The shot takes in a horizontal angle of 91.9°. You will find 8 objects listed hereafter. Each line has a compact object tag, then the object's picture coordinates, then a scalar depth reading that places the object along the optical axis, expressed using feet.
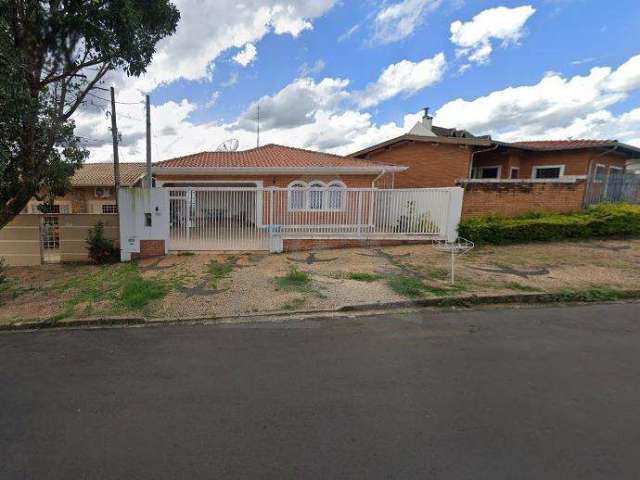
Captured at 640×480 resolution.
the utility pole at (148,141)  34.27
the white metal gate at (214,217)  27.99
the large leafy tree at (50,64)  16.79
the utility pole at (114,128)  39.41
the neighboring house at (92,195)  78.23
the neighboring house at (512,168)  33.37
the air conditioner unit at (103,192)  80.12
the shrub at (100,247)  28.32
